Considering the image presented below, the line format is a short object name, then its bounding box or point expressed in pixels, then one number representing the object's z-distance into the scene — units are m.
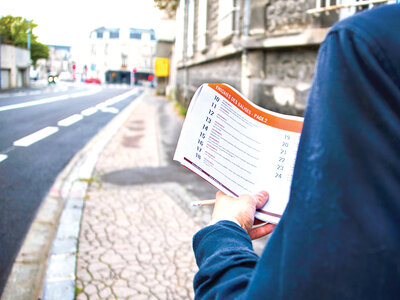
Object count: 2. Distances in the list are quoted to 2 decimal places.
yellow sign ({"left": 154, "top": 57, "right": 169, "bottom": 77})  30.08
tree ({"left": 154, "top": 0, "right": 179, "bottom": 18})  19.58
